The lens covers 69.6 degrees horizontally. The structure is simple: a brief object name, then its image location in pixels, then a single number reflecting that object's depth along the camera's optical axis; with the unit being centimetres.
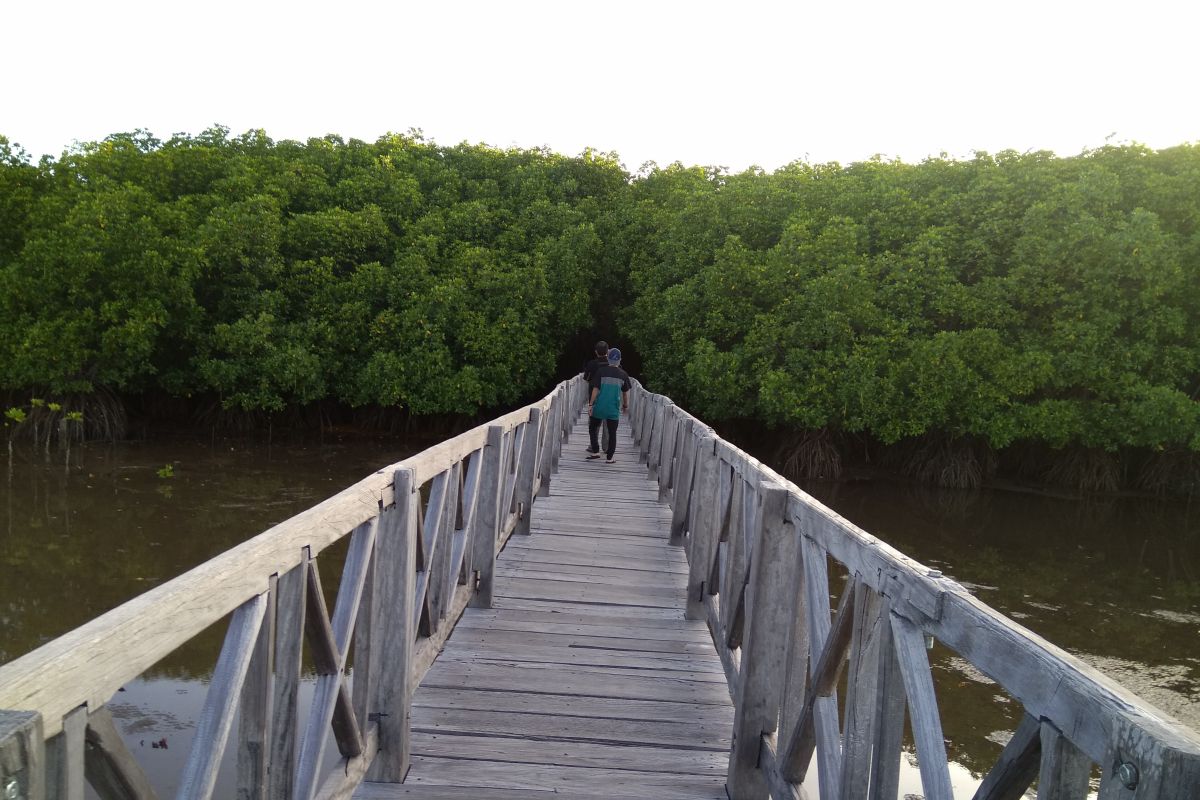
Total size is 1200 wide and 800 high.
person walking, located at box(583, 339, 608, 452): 1088
